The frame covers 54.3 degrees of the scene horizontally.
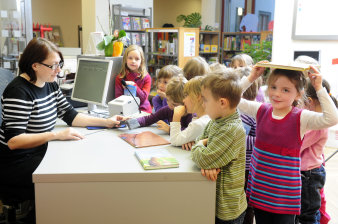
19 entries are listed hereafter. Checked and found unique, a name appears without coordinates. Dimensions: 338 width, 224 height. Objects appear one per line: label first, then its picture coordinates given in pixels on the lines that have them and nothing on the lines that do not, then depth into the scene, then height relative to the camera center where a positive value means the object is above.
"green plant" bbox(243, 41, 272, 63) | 4.49 +0.05
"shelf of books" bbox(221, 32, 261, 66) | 7.65 +0.31
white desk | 1.34 -0.58
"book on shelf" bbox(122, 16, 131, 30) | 6.88 +0.61
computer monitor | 2.19 -0.19
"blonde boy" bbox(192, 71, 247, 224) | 1.33 -0.38
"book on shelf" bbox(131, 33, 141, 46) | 6.76 +0.30
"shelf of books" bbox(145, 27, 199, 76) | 5.28 +0.12
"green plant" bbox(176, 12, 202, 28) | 7.37 +0.75
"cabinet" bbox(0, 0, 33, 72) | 4.51 +0.29
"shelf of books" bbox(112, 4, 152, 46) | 6.84 +0.65
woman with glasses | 1.70 -0.36
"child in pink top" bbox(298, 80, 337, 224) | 1.69 -0.57
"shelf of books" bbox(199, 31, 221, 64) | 6.97 +0.20
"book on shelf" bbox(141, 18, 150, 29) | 7.14 +0.64
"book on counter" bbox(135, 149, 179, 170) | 1.38 -0.46
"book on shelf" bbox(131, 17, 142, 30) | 7.00 +0.63
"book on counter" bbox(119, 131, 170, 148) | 1.70 -0.46
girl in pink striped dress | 1.46 -0.42
